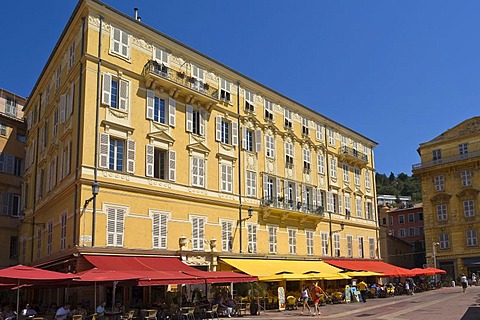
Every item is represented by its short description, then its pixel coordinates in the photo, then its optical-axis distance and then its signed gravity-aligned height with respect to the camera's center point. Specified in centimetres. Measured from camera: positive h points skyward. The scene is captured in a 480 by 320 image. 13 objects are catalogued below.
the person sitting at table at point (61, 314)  1867 -223
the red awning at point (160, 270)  1956 -76
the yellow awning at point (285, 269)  2644 -113
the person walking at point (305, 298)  2561 -250
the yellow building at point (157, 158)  2325 +544
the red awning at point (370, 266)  3701 -140
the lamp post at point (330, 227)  3822 +174
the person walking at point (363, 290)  3353 -281
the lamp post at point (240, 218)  2989 +204
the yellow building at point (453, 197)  5425 +572
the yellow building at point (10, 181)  3450 +548
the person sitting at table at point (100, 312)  1915 -226
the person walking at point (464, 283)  4000 -295
